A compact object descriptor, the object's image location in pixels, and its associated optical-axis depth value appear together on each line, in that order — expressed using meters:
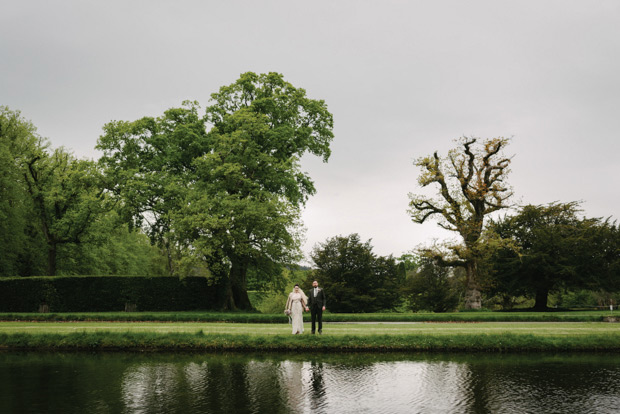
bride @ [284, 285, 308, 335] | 17.16
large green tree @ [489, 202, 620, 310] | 37.53
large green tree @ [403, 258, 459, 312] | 39.47
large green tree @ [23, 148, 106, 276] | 39.16
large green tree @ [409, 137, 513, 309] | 38.47
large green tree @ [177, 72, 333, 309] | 29.84
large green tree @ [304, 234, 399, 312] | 36.00
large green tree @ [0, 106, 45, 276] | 39.25
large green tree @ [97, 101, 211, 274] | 33.72
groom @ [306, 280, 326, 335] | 16.95
